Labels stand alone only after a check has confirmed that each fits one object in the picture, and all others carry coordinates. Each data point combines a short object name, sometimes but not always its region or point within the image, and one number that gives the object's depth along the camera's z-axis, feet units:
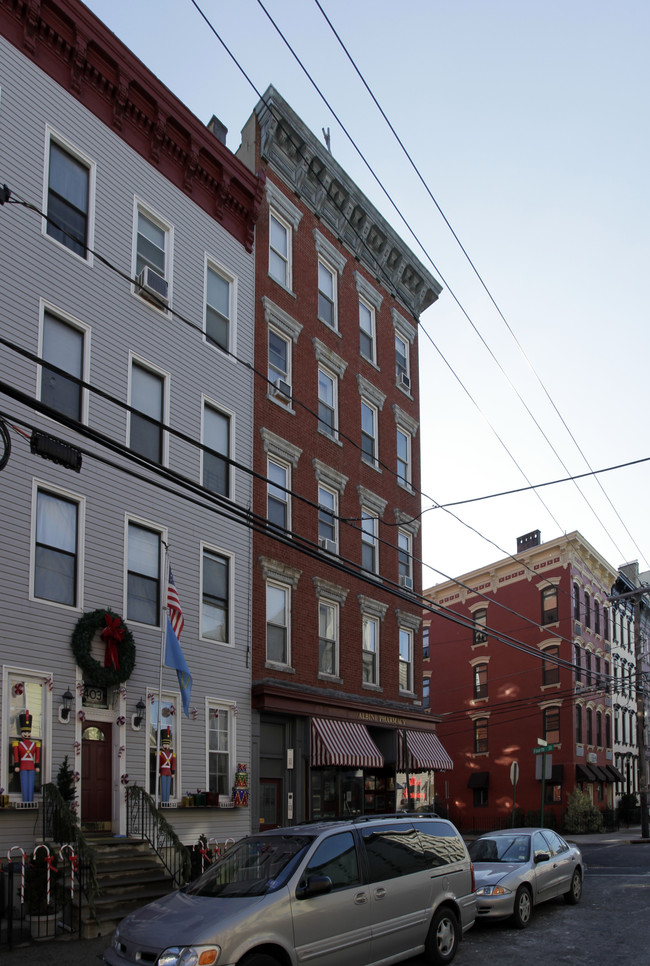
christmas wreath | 52.75
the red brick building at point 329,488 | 72.64
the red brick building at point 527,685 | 148.87
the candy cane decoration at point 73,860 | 43.28
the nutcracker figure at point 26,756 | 48.06
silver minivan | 27.94
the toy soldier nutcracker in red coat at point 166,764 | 57.47
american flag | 56.08
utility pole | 124.88
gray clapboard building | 51.80
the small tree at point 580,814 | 138.92
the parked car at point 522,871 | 44.52
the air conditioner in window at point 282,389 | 75.51
